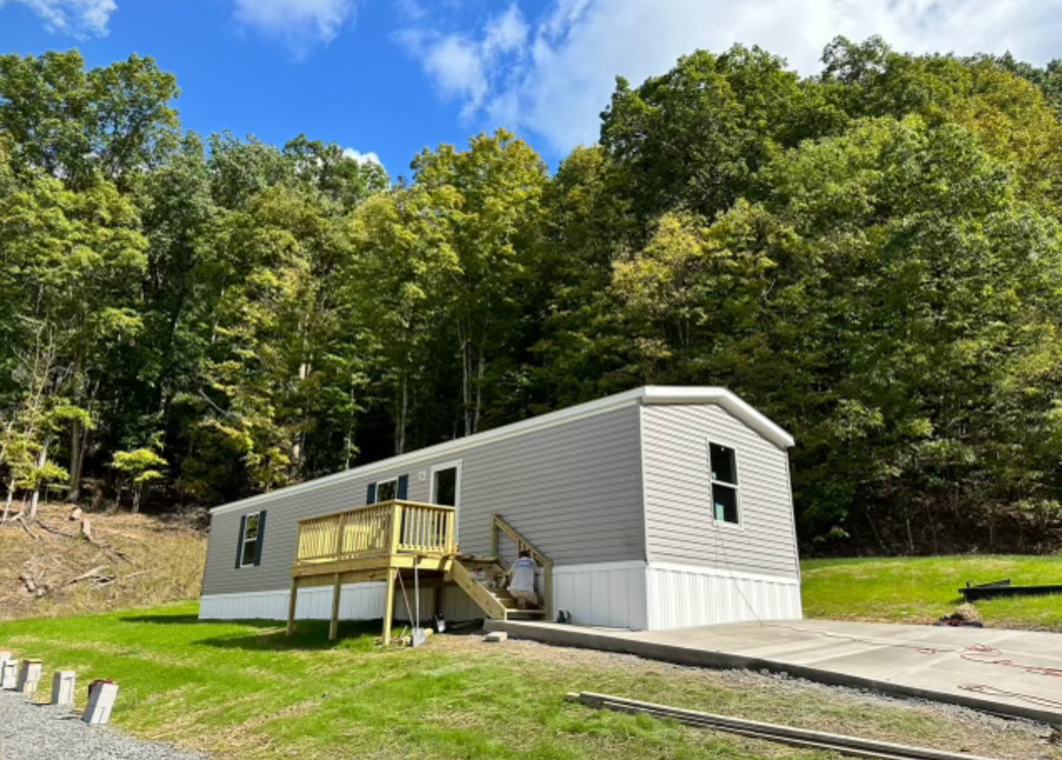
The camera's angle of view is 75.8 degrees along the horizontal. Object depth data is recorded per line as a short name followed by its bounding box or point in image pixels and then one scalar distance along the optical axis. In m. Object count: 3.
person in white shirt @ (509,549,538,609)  9.80
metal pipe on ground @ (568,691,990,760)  3.83
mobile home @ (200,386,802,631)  9.14
